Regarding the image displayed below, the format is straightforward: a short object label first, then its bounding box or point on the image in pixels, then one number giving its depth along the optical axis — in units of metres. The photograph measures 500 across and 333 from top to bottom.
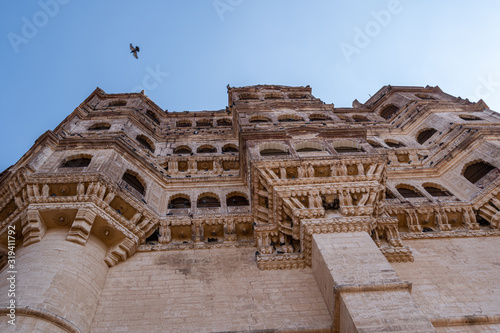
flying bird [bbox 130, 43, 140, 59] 22.21
